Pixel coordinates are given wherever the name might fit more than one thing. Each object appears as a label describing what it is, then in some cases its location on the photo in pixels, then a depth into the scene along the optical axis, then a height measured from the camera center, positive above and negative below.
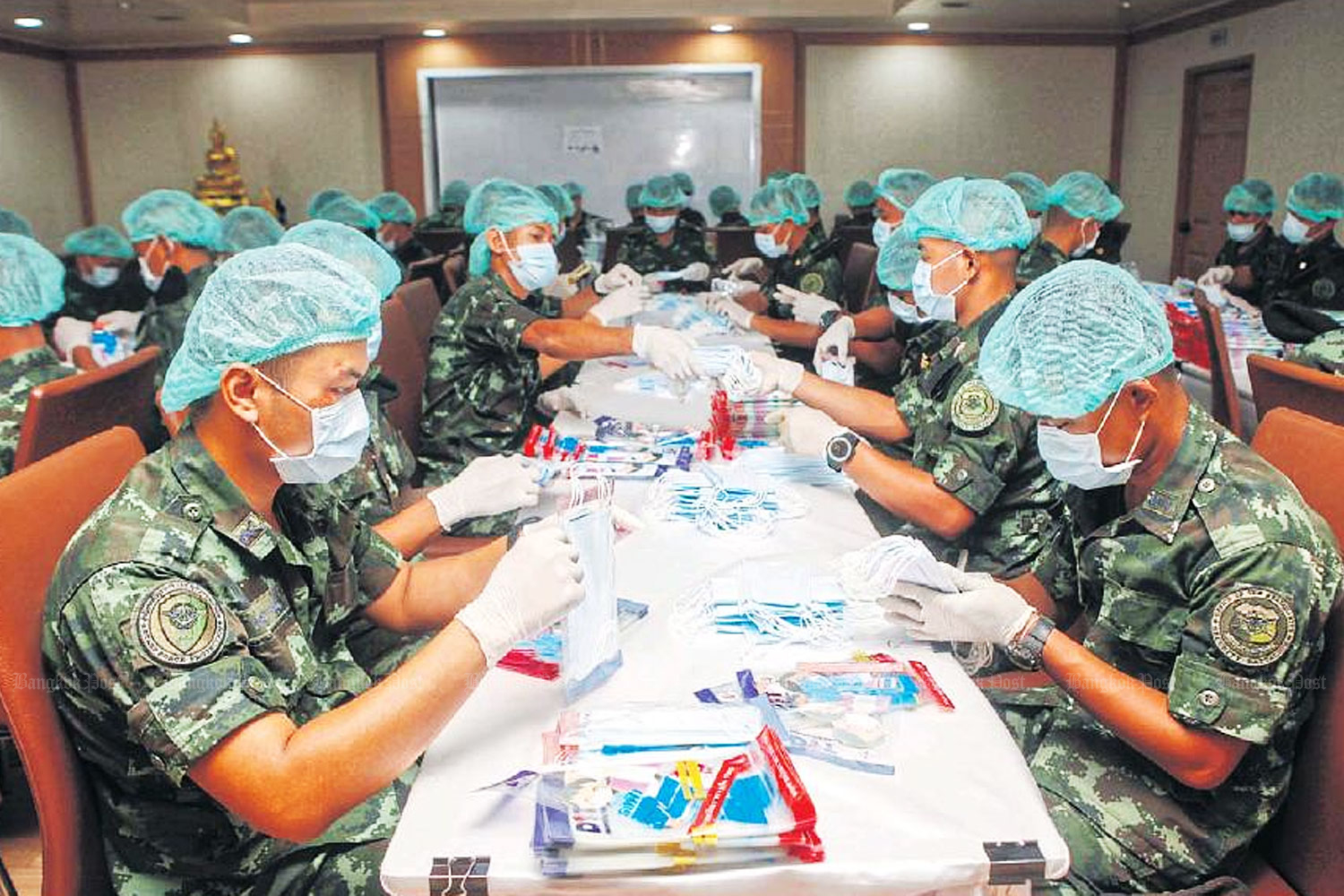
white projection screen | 8.63 +0.68
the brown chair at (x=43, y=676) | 1.13 -0.48
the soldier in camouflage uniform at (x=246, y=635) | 1.07 -0.44
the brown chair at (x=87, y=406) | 2.02 -0.38
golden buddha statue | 8.68 +0.31
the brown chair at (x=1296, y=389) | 1.99 -0.37
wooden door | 7.16 +0.29
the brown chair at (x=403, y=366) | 2.89 -0.42
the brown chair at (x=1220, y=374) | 2.76 -0.45
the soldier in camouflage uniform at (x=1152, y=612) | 1.18 -0.48
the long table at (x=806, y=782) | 0.98 -0.59
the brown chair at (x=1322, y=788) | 1.22 -0.68
